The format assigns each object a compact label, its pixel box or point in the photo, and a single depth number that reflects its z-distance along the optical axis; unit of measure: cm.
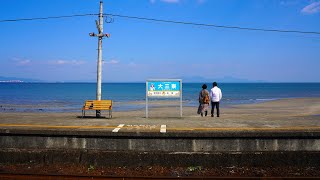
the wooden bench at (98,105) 1334
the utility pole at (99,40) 1406
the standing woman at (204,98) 1398
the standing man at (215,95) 1398
